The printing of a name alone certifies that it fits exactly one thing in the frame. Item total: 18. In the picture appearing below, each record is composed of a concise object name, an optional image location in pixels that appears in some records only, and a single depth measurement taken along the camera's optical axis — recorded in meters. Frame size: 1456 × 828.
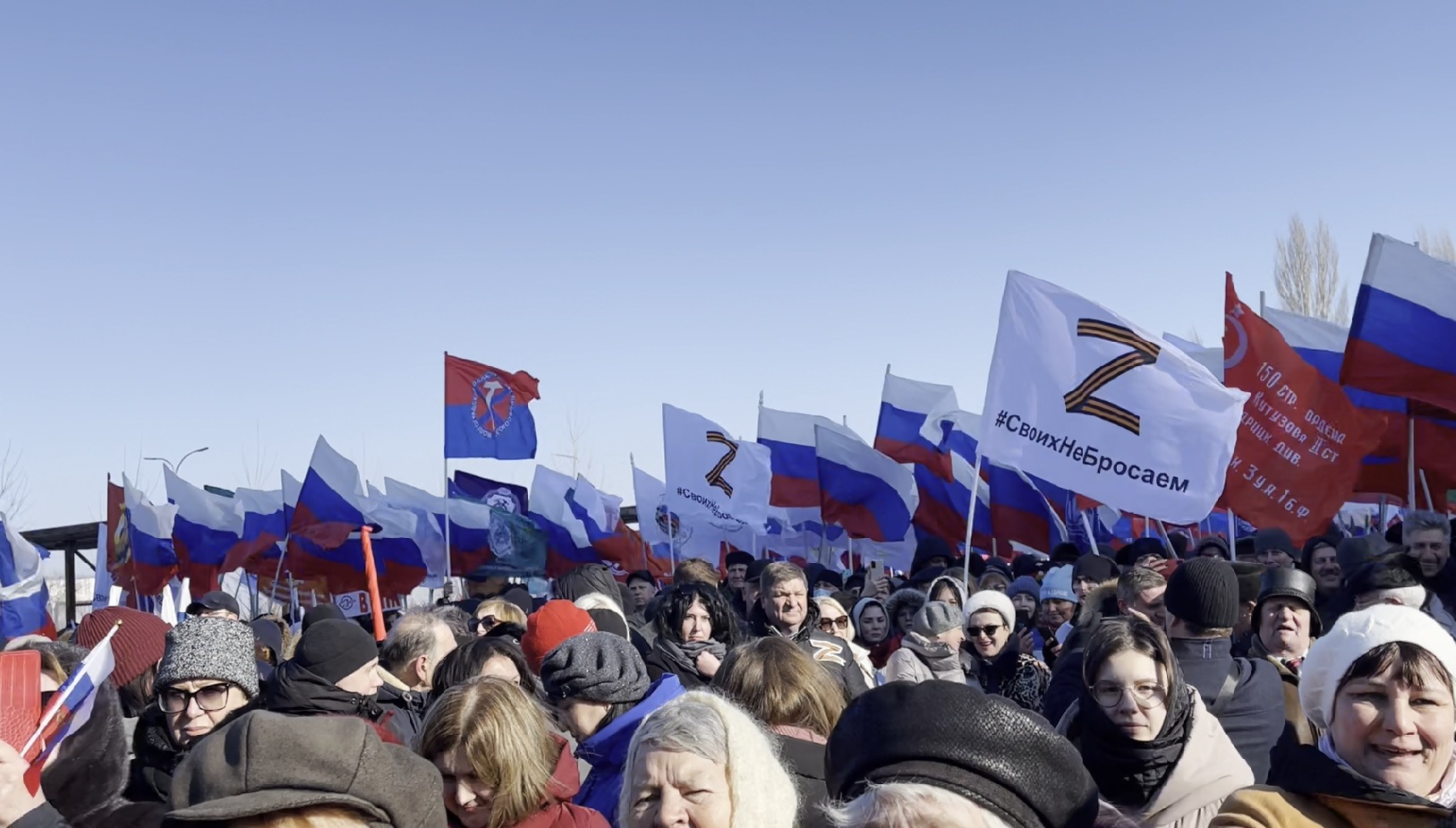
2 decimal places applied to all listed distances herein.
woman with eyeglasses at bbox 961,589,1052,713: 6.40
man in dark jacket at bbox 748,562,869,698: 6.43
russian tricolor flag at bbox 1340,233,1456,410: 9.47
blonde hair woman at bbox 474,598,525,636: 7.00
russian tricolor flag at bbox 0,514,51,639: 11.48
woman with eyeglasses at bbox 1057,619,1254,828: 3.31
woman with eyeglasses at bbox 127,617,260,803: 3.91
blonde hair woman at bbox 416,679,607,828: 3.32
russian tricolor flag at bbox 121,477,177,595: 20.33
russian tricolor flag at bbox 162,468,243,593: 20.73
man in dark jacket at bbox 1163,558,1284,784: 4.15
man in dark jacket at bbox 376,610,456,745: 5.65
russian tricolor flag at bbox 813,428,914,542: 15.73
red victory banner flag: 9.88
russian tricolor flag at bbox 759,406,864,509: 17.91
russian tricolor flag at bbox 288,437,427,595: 16.11
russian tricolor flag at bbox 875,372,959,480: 16.80
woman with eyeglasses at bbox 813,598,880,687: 6.83
